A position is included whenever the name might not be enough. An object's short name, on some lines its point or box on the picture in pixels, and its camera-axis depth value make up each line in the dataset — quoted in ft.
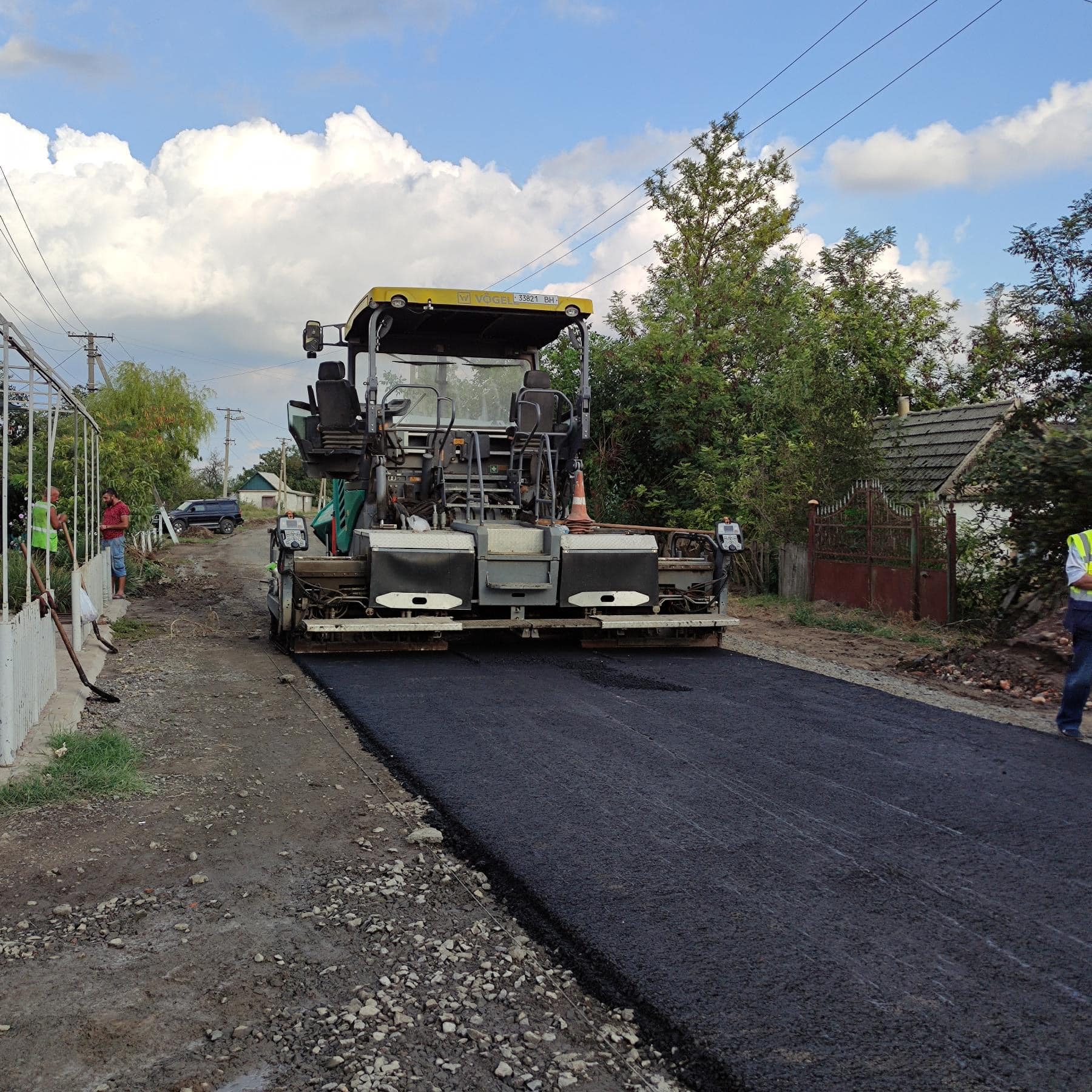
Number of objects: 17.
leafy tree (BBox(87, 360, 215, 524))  112.78
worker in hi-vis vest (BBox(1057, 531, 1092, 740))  22.25
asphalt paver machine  29.35
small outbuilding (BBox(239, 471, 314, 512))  304.50
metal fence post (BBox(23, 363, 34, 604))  21.97
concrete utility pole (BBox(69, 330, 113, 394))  134.51
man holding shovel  25.08
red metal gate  40.83
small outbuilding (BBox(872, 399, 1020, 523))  51.98
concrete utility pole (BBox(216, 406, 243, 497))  239.91
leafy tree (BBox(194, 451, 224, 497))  266.36
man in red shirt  48.06
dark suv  147.23
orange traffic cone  32.50
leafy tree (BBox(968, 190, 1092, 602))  31.19
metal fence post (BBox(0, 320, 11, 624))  17.01
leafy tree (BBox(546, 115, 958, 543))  51.21
